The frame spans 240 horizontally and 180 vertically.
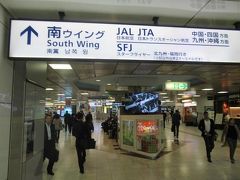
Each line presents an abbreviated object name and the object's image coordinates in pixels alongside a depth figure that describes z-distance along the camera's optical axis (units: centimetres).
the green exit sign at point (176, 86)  1366
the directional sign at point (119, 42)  327
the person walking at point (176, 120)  1590
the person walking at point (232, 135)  887
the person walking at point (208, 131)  911
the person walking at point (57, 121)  1247
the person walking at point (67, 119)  2019
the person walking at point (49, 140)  670
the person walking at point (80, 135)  759
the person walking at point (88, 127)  779
